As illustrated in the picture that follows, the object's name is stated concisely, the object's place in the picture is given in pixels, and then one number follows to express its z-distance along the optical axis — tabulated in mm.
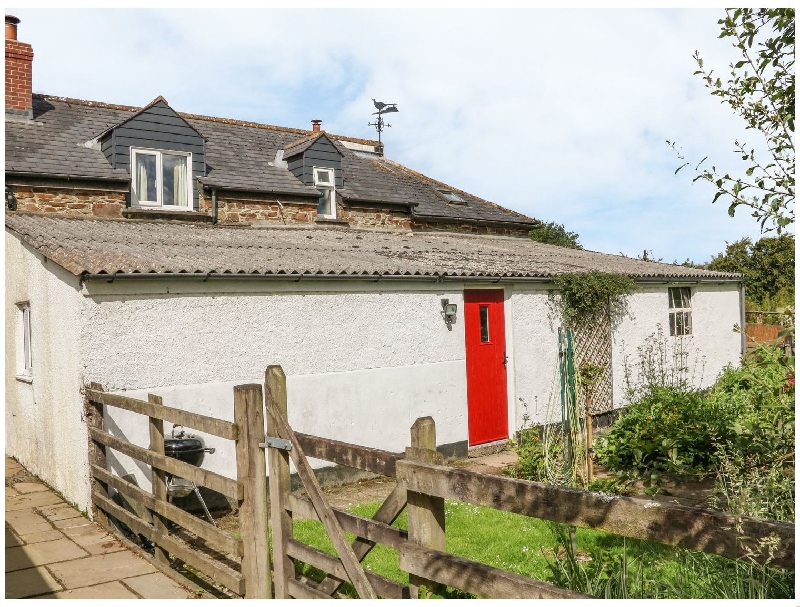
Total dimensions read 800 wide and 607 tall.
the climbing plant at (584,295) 12836
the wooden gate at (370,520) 2488
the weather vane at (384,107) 24859
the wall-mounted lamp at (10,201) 12195
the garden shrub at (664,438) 8492
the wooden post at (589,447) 7965
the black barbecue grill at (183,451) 7121
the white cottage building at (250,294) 7977
